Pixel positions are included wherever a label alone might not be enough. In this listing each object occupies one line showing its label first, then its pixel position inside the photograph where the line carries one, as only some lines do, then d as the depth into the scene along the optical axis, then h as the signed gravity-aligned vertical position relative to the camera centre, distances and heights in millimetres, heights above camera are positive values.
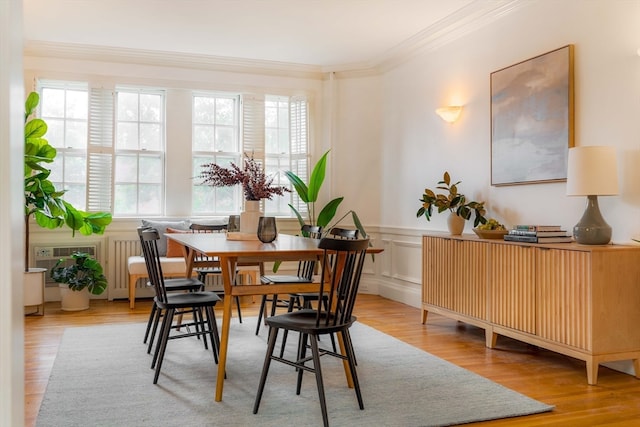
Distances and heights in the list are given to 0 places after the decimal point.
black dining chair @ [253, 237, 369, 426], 2631 -524
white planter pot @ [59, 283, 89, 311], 5805 -872
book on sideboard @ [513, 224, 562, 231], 3816 -46
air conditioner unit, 6168 -424
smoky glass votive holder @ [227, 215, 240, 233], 4598 -49
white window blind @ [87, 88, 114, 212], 6473 +790
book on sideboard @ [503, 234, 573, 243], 3789 -123
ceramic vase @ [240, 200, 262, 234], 4113 +3
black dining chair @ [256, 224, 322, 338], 4041 -462
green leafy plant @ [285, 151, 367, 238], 6746 +345
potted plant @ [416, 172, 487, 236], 4930 +131
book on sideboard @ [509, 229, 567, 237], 3799 -81
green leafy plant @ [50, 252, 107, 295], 5773 -617
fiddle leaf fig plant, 5305 +235
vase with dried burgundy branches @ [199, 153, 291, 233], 3850 +222
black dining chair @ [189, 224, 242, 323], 4555 -369
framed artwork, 4074 +815
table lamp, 3479 +247
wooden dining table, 2939 -226
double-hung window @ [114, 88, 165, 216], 6707 +804
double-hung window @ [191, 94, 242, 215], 7012 +961
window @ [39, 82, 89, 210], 6434 +988
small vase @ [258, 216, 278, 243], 3707 -77
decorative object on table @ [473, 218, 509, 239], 4395 -75
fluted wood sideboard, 3330 -502
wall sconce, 5391 +1066
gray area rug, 2730 -986
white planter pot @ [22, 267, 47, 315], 5363 -708
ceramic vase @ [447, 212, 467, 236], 4949 -32
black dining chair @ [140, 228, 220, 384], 3289 -506
